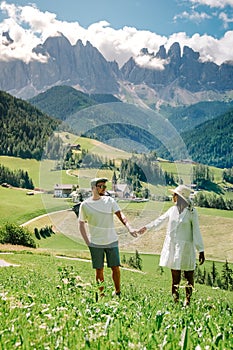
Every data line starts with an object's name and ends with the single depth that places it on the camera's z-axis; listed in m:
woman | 9.99
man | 10.38
